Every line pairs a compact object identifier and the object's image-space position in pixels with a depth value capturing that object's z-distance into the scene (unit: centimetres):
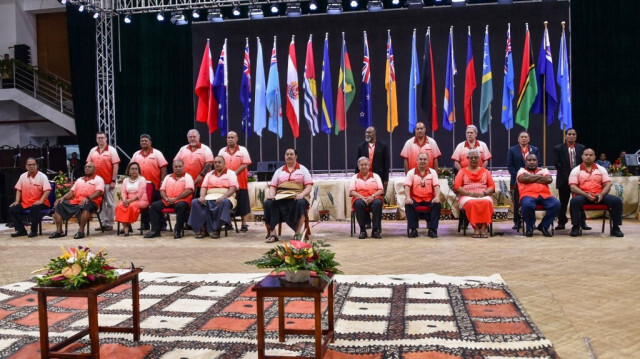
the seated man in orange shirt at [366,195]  826
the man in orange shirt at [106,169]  960
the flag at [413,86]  1094
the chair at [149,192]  902
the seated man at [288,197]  806
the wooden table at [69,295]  310
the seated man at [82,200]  902
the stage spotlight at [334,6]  1109
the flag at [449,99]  1082
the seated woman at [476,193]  809
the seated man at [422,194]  823
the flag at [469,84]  1087
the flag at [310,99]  1094
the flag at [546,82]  1014
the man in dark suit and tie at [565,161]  855
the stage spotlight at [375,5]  1125
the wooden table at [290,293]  305
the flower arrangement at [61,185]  1027
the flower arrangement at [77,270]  317
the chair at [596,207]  802
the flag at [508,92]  1055
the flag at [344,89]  1089
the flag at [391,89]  1078
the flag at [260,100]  1135
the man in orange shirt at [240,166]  901
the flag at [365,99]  1093
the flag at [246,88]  1127
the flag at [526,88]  1022
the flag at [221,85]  1116
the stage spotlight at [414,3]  1104
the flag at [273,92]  1124
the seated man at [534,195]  808
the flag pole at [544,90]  1020
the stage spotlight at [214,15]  1155
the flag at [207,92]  1117
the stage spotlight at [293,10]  1145
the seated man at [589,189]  797
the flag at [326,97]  1106
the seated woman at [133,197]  891
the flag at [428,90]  1096
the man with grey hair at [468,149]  873
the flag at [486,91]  1072
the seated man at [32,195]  923
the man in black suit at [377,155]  894
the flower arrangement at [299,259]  323
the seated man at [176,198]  868
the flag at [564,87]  1041
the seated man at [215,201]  849
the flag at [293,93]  1113
